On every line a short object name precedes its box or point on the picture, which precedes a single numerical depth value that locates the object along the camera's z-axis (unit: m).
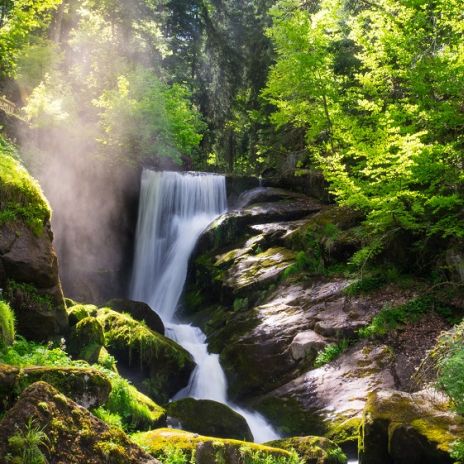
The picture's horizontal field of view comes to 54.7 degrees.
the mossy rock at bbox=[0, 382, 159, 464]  3.25
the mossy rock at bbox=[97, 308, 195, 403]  10.40
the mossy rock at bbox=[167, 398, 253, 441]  8.20
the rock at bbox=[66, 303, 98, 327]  9.38
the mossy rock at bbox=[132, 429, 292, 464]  5.39
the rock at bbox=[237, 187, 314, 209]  20.75
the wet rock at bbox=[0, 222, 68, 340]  8.20
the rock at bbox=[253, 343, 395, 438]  8.95
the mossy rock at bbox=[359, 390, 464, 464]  5.96
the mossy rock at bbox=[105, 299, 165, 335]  12.90
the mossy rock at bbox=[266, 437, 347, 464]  6.49
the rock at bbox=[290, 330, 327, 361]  11.02
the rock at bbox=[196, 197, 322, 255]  18.47
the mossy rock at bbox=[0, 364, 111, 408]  4.43
